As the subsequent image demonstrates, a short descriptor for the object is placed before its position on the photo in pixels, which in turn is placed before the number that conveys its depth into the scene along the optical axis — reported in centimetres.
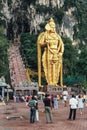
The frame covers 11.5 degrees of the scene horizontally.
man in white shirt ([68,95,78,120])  1604
